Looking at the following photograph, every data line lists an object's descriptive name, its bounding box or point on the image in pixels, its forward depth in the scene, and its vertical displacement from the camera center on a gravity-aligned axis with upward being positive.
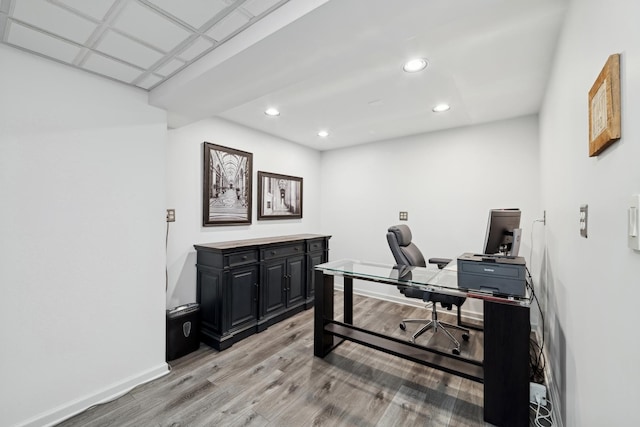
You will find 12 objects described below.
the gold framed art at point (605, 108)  0.81 +0.36
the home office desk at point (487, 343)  1.66 -0.90
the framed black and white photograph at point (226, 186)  3.04 +0.38
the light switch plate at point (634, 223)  0.68 -0.02
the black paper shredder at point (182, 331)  2.44 -1.07
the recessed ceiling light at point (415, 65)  1.98 +1.15
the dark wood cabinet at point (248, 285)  2.70 -0.77
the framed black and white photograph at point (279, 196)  3.72 +0.31
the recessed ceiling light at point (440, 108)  2.80 +1.16
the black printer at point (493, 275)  1.66 -0.37
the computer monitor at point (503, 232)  2.09 -0.12
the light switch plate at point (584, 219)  1.17 -0.01
